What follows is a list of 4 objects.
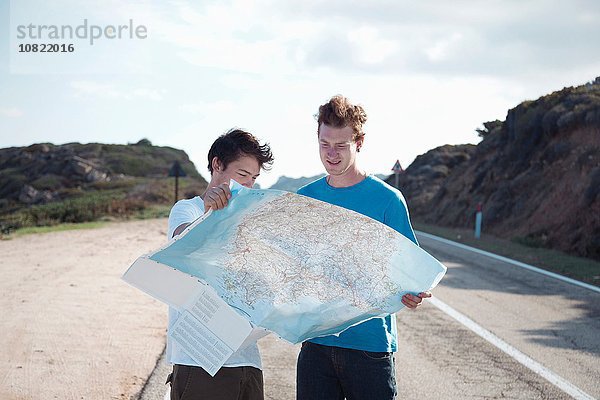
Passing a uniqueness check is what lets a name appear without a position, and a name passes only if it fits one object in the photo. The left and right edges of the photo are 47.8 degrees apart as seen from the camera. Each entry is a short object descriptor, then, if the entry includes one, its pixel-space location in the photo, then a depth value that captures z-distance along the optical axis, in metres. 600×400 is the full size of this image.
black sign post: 37.82
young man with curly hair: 3.17
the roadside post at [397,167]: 35.47
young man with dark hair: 2.89
